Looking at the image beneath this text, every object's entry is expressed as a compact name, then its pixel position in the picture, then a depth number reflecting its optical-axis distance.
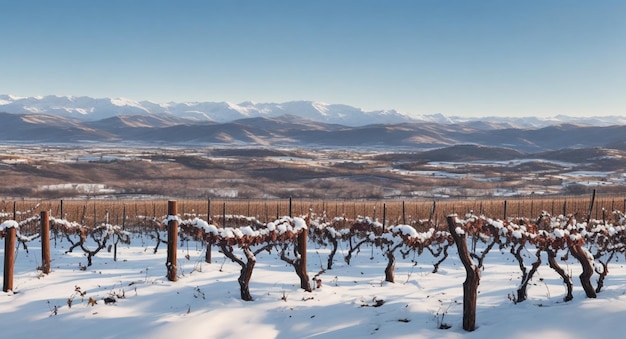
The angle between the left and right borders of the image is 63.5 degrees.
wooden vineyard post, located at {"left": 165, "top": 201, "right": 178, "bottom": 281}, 10.71
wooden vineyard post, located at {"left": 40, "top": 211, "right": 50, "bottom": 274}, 11.38
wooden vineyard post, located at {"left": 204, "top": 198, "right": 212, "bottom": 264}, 13.12
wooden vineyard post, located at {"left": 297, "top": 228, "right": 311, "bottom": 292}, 10.04
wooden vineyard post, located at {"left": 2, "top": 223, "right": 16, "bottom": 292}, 9.82
